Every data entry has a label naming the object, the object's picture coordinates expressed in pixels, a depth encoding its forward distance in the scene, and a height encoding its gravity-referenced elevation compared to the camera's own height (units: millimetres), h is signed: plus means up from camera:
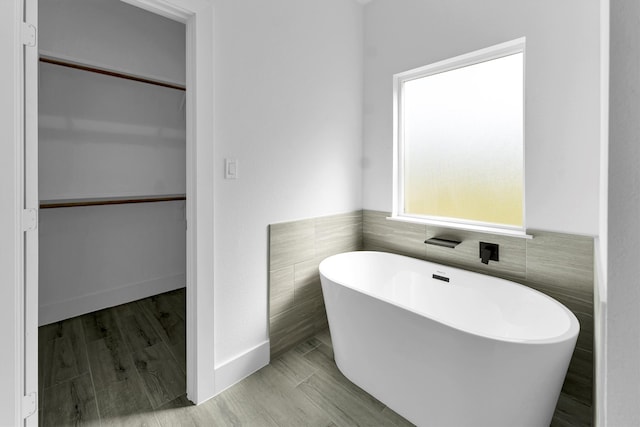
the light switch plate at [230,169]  1773 +246
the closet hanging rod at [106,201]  2324 +80
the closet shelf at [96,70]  2211 +1099
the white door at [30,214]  1219 -18
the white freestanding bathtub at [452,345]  1226 -660
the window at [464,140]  2029 +533
